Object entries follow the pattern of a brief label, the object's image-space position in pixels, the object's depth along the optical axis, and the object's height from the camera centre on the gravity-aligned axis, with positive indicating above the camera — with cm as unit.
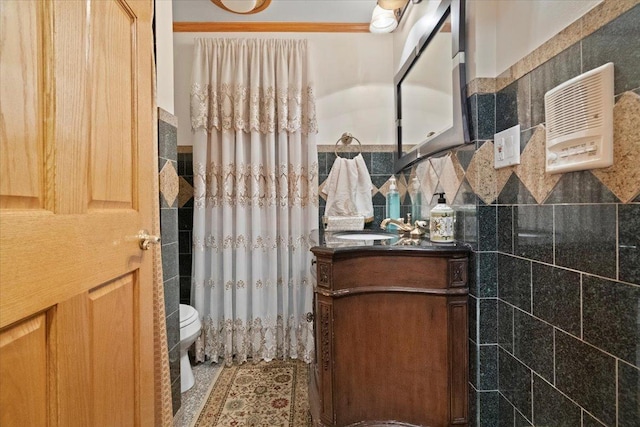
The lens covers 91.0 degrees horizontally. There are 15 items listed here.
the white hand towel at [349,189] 212 +14
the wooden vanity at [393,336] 121 -49
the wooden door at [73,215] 53 -1
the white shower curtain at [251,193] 215 +12
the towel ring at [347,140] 227 +51
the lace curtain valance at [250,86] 215 +86
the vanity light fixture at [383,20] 198 +123
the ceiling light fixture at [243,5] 197 +131
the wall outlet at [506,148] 104 +21
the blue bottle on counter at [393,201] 213 +6
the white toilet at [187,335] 171 -68
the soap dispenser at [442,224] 133 -6
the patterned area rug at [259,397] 158 -105
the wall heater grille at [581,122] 72 +21
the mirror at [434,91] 125 +60
